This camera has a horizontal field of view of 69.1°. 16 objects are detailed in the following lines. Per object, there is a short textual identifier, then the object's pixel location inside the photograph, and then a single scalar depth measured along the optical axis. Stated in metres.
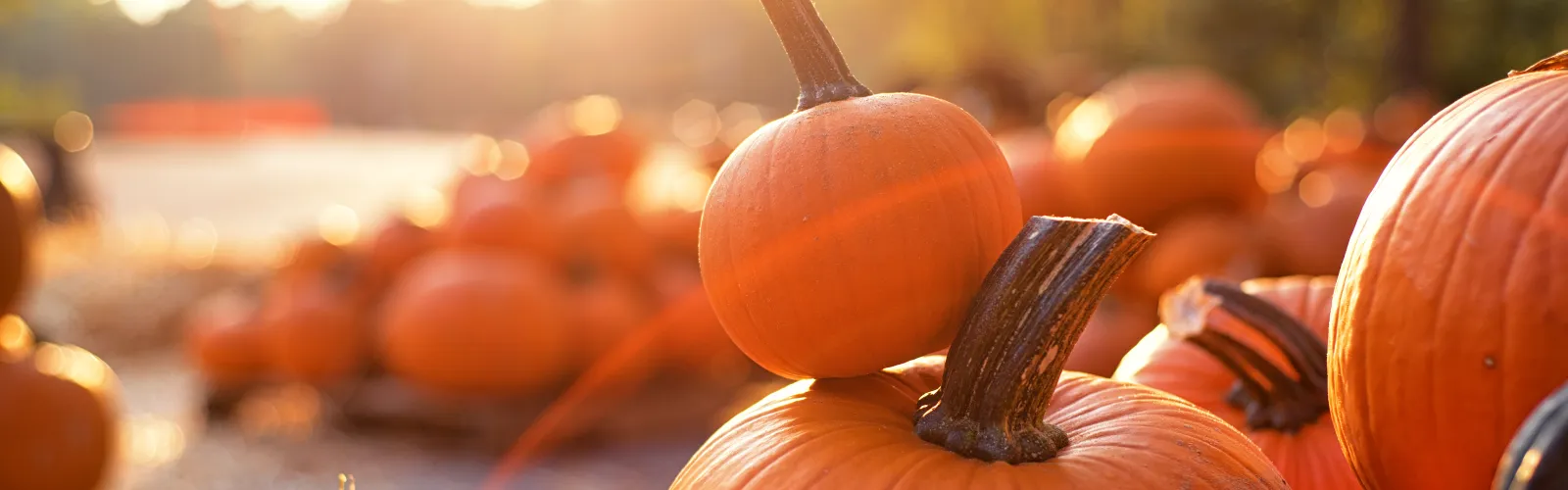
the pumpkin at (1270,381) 1.29
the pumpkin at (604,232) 5.30
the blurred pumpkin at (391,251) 5.52
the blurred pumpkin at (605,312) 5.17
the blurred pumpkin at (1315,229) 3.45
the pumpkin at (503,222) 5.17
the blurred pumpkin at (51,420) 2.88
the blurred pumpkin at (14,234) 2.84
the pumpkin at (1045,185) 4.37
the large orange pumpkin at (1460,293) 0.90
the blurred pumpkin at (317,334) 5.21
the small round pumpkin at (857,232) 1.06
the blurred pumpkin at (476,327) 4.79
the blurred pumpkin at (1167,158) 3.98
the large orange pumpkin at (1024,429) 0.98
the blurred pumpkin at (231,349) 5.43
